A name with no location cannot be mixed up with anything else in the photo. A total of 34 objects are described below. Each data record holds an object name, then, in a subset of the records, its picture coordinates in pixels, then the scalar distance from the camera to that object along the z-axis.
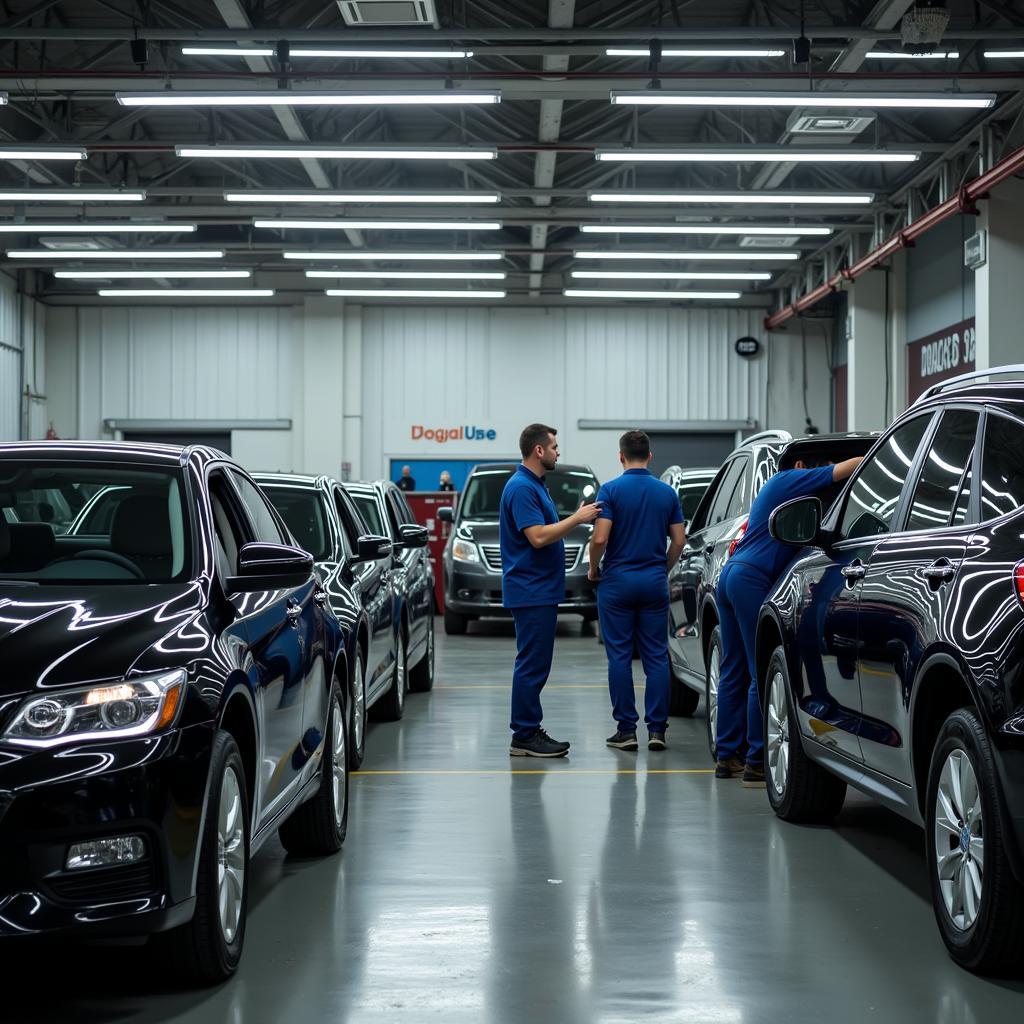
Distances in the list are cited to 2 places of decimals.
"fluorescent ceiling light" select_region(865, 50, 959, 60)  13.78
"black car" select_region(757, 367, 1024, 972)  3.70
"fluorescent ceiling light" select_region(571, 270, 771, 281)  23.19
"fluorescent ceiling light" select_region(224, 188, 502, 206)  17.81
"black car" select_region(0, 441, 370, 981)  3.26
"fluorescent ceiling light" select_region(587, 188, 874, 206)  17.41
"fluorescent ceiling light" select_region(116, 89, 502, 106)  13.02
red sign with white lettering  18.16
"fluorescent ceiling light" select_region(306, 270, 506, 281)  23.23
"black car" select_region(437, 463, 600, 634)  16.25
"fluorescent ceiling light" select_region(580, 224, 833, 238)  19.66
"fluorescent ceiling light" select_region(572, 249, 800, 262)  21.45
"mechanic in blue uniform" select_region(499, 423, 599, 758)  7.94
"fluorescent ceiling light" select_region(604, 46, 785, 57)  12.73
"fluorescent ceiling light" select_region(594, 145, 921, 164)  15.61
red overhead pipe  15.03
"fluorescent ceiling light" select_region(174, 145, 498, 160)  15.36
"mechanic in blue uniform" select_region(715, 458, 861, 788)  6.77
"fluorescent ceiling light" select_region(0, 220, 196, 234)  19.75
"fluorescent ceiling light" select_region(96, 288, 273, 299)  26.09
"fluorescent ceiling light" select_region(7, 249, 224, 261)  22.62
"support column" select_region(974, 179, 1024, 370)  15.90
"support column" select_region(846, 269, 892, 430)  22.31
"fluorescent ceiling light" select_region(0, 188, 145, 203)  17.58
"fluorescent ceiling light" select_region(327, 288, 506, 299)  25.53
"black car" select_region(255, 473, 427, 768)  7.07
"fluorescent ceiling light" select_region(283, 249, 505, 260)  22.36
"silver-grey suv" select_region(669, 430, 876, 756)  7.10
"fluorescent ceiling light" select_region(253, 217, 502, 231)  19.88
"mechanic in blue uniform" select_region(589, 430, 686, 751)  7.96
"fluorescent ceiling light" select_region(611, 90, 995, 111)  13.21
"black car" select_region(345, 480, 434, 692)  9.73
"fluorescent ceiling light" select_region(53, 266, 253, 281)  23.59
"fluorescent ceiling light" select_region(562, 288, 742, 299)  25.70
